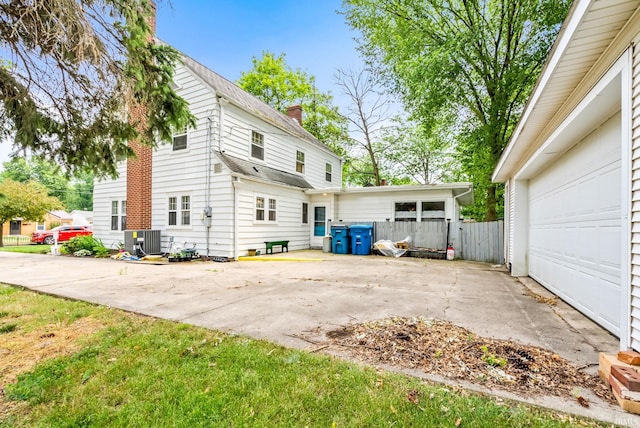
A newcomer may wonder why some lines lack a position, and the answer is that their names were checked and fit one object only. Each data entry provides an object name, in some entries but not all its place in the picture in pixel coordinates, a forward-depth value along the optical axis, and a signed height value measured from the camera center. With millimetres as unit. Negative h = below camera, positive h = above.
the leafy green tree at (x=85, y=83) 3180 +1689
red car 20688 -1139
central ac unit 10383 -807
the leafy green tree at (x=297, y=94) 24188 +10447
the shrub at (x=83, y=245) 11516 -1070
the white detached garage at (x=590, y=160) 2436 +811
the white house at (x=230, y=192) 10078 +1083
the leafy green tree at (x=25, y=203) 18000 +932
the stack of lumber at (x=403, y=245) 11547 -958
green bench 11383 -990
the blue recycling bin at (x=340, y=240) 12281 -831
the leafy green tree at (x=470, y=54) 12516 +7502
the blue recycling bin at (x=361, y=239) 11914 -762
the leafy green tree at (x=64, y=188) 44438 +5185
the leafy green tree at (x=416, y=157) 24500 +5492
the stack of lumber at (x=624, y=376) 1886 -1059
